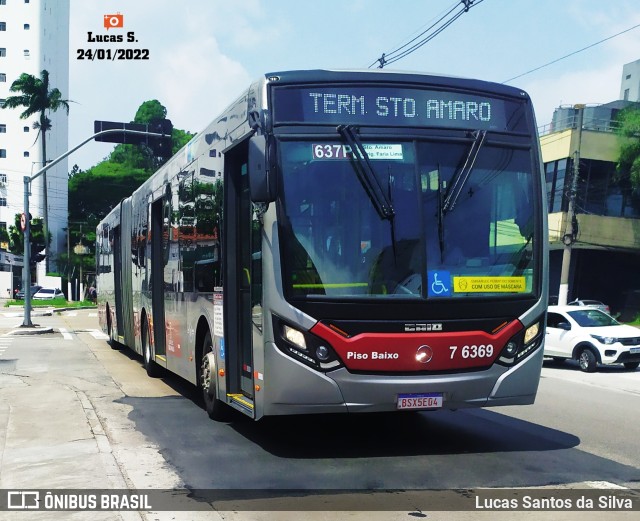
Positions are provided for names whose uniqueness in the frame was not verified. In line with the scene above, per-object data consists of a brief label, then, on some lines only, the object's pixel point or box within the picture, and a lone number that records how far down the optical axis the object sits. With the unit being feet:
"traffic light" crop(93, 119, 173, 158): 85.30
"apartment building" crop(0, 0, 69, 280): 314.55
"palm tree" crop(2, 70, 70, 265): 217.77
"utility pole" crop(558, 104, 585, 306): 109.19
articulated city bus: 23.50
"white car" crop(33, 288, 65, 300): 214.96
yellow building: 146.41
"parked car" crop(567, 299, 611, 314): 130.58
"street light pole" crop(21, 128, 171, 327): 83.35
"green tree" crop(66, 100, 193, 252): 306.76
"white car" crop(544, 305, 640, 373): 57.06
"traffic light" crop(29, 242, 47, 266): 90.58
